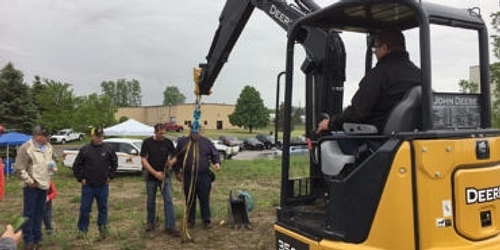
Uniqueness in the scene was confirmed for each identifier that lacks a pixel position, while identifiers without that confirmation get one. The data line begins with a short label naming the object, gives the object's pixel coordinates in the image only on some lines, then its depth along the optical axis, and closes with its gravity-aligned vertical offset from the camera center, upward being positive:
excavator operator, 3.46 +0.31
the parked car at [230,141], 38.71 -0.48
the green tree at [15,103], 36.91 +2.59
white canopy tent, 28.11 +0.36
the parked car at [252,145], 47.38 -0.97
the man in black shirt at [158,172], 8.02 -0.58
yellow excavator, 3.03 -0.24
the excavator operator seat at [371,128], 3.24 +0.03
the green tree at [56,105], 42.47 +2.76
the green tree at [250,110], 79.19 +3.97
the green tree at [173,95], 134.25 +10.94
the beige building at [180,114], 88.94 +4.16
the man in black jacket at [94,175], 7.78 -0.60
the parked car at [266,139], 47.36 -0.45
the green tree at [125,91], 125.53 +11.62
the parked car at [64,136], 54.41 +0.12
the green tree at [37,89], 43.59 +4.52
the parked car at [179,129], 70.78 +0.97
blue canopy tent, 20.07 -0.04
